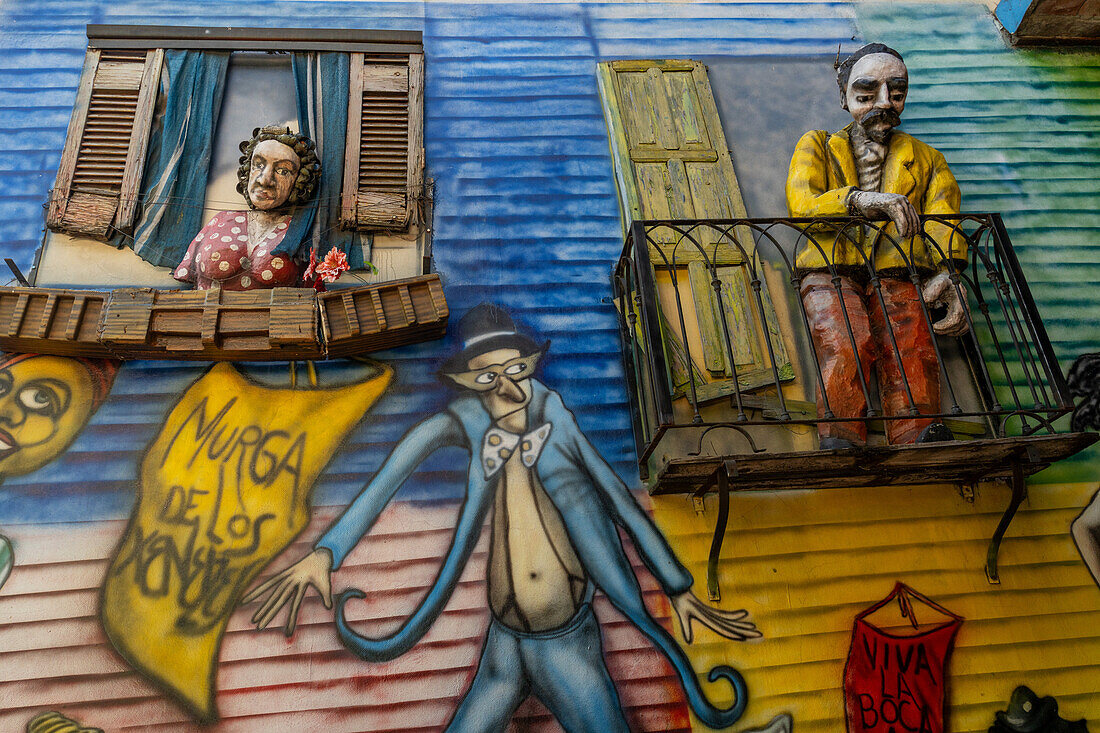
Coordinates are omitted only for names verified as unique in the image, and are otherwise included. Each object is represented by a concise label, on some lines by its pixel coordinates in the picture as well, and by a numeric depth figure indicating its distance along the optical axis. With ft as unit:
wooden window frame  14.78
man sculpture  13.10
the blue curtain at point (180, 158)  14.80
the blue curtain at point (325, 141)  14.83
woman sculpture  14.07
